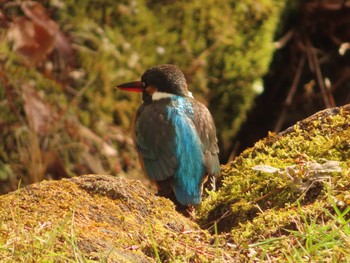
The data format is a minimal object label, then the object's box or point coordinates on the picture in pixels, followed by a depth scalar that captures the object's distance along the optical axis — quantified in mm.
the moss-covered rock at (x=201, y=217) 5168
